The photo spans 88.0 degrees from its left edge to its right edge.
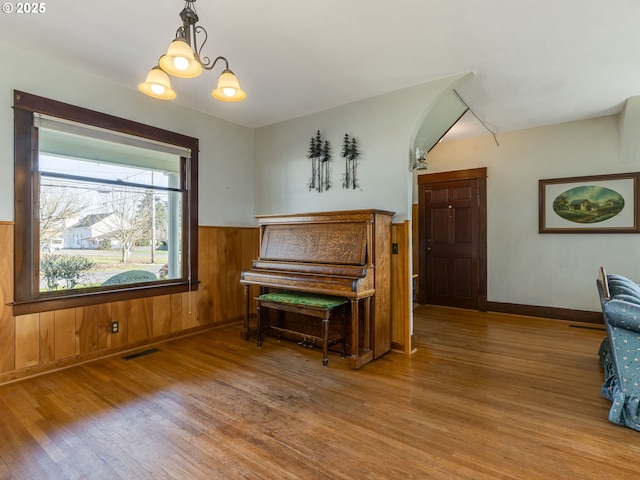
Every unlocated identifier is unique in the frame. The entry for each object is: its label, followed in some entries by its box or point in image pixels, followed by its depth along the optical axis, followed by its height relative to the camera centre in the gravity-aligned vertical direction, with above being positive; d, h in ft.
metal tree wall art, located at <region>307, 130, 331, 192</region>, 12.65 +3.03
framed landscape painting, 13.37 +1.51
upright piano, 9.68 -0.81
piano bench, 9.64 -1.99
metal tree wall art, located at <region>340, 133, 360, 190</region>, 11.85 +2.92
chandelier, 5.59 +3.14
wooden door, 16.62 +0.07
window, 8.98 +1.12
